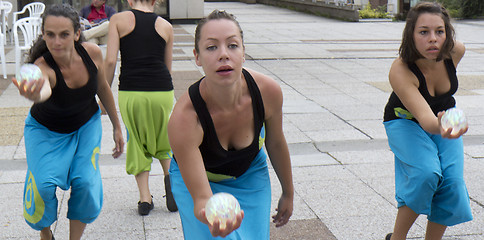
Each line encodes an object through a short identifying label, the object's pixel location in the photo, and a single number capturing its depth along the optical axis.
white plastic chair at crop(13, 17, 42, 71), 11.20
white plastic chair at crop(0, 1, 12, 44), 15.28
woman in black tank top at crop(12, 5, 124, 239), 3.57
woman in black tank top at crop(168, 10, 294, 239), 2.51
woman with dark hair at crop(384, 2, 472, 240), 3.56
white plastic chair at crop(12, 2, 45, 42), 15.83
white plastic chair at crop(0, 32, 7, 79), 11.25
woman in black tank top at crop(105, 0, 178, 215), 4.72
